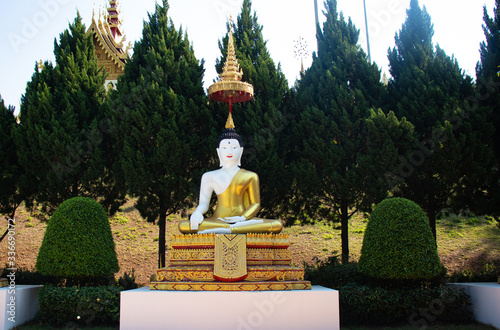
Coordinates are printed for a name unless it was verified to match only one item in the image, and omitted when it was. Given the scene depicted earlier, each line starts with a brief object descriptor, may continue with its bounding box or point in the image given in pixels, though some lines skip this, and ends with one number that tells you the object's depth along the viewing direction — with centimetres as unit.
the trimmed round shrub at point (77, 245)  727
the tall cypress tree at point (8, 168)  1023
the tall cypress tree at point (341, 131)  945
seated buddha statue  828
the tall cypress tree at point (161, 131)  995
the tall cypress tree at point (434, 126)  906
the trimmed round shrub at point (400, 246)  691
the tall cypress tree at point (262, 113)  1032
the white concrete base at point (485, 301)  692
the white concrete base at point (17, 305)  695
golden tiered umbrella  926
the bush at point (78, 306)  709
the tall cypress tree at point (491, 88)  916
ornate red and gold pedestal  666
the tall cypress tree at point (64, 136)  1002
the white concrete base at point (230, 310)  621
